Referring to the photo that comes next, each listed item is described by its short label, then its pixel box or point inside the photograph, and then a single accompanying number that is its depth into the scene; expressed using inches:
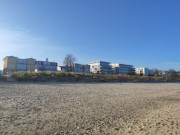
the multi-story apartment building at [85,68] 3750.0
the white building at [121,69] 4426.7
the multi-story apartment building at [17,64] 2191.3
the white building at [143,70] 4932.1
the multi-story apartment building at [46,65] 2874.5
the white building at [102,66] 4167.8
